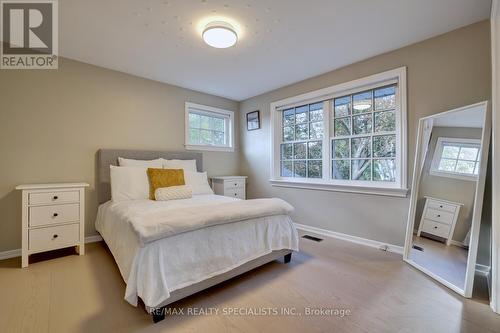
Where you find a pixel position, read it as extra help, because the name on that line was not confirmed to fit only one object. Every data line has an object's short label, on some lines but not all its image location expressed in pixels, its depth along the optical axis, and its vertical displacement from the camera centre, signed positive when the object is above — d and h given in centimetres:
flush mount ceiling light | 209 +124
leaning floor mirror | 183 -26
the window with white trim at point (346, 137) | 270 +42
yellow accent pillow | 281 -16
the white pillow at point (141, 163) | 300 +4
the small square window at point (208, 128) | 396 +72
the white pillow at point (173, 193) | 269 -33
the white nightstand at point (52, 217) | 225 -54
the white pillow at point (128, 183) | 270 -22
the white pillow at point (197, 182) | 322 -23
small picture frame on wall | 426 +88
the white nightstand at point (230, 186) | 394 -35
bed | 146 -66
